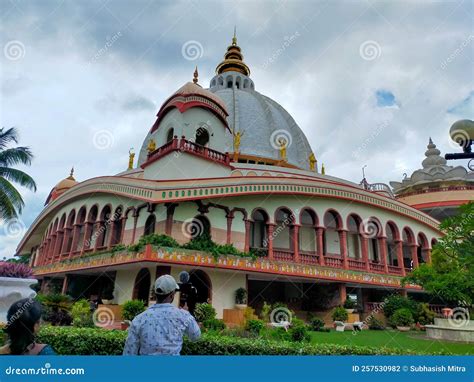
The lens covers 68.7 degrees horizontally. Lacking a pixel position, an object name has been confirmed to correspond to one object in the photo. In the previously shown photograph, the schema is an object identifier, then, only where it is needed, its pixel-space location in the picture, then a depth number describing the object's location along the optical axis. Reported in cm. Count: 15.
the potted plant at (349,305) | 1639
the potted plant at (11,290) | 721
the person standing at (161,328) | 301
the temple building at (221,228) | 1517
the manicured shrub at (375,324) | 1529
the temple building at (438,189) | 3042
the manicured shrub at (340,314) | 1528
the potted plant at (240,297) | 1515
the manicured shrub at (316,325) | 1443
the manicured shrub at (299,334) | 955
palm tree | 1555
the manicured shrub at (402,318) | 1531
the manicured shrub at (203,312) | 1260
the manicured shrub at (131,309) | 1200
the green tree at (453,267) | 820
